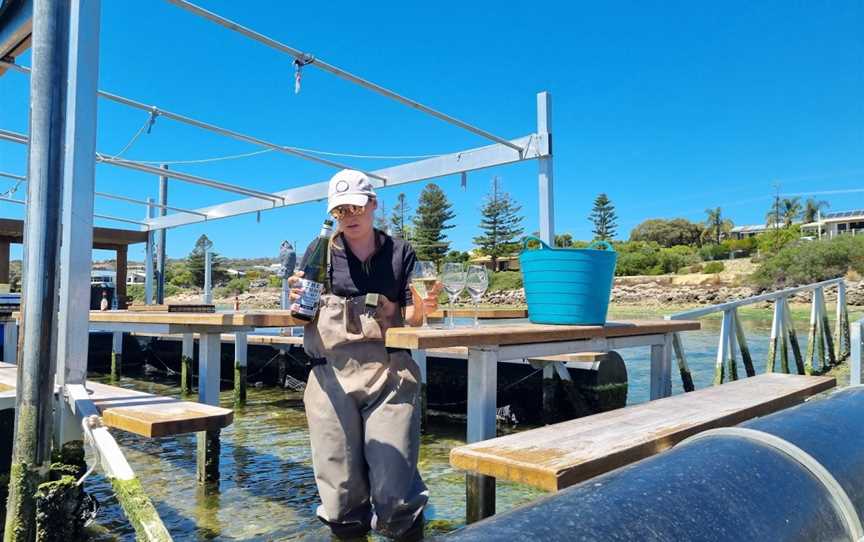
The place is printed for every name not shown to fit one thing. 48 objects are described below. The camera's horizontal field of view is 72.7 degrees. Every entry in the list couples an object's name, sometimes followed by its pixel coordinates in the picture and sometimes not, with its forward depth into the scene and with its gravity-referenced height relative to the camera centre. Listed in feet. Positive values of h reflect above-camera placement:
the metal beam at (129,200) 29.43 +5.43
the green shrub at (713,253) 176.45 +14.81
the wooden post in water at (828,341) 32.05 -2.20
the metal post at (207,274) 35.76 +1.77
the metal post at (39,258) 6.37 +0.48
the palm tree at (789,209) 261.87 +41.47
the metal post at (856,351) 13.84 -1.18
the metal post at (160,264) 39.11 +2.56
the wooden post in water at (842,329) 34.53 -1.66
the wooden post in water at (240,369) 20.84 -2.40
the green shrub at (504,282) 139.44 +4.79
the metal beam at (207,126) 17.58 +5.86
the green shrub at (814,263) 112.06 +7.58
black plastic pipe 2.89 -1.08
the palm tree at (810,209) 270.46 +42.95
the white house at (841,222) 247.70 +35.19
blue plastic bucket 8.66 +0.31
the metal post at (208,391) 11.30 -1.76
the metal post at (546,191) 16.79 +3.21
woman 6.72 -1.13
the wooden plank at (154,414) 6.18 -1.31
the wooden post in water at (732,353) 20.21 -1.78
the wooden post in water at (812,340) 27.35 -1.89
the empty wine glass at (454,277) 7.86 +0.33
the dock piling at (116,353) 28.19 -2.46
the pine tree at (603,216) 195.83 +28.83
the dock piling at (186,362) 23.00 -2.39
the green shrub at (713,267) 143.64 +8.53
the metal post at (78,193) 7.99 +1.49
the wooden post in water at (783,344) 25.14 -1.89
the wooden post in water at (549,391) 16.37 -2.51
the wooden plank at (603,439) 4.92 -1.39
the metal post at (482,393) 7.76 -1.22
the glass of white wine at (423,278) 7.06 +0.28
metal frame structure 6.38 +1.02
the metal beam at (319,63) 13.38 +6.13
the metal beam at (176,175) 19.04 +5.31
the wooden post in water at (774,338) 23.72 -1.52
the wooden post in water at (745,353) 23.08 -2.05
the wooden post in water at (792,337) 27.58 -1.71
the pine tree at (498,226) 191.52 +25.03
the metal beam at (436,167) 17.66 +4.89
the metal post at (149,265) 39.45 +2.52
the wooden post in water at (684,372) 18.66 -2.24
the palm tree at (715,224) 265.13 +35.81
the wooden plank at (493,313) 14.92 -0.30
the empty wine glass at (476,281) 7.95 +0.28
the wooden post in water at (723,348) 19.57 -1.56
